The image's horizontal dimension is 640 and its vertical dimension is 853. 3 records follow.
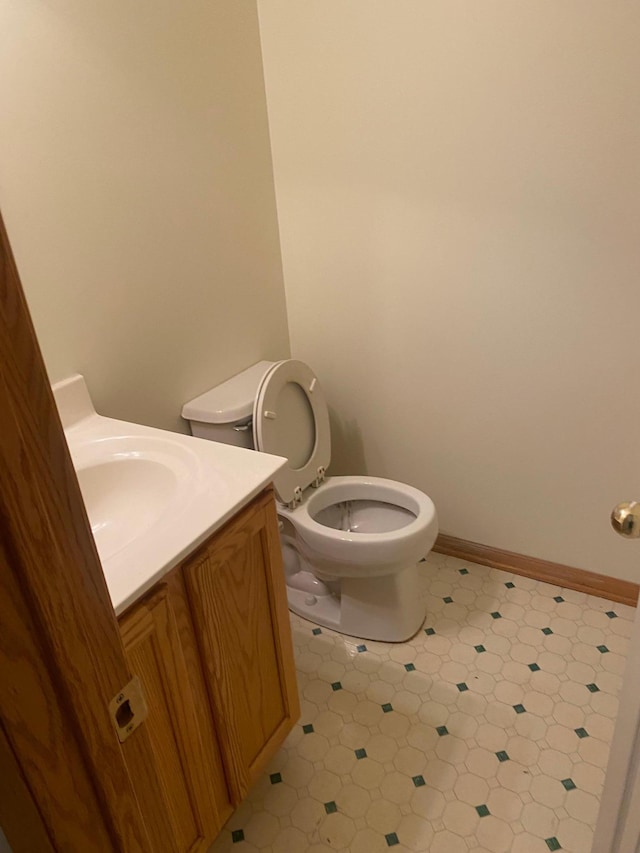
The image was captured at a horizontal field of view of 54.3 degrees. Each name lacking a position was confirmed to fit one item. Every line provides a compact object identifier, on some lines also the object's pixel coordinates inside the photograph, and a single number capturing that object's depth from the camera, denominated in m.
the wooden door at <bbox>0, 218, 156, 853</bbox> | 0.45
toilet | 1.72
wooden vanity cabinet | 1.05
